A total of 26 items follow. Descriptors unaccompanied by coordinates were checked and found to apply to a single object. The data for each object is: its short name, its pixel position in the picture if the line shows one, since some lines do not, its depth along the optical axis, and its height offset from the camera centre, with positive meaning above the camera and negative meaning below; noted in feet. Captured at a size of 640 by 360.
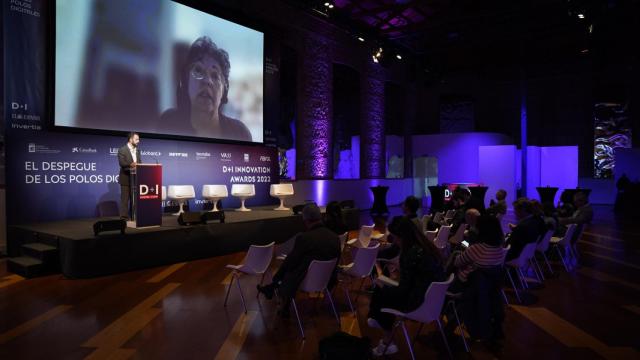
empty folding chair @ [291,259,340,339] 12.72 -2.76
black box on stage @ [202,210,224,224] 23.97 -1.97
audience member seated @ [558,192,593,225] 23.02 -1.58
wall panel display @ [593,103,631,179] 59.47 +6.24
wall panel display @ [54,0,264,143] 24.77 +6.94
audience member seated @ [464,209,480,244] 16.16 -1.45
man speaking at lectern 23.22 +0.72
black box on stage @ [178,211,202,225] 23.18 -2.00
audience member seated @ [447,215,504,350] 11.54 -2.62
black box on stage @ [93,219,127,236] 19.22 -2.01
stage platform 19.13 -2.99
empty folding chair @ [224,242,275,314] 14.36 -2.61
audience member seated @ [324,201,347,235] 16.86 -1.37
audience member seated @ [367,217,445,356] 10.75 -2.29
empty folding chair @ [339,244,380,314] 14.92 -2.81
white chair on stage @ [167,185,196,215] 28.02 -0.83
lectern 21.49 -0.74
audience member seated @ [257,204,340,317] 13.19 -2.29
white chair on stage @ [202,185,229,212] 30.12 -0.88
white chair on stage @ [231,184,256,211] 31.63 -0.78
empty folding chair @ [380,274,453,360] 9.93 -2.87
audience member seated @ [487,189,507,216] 20.19 -1.27
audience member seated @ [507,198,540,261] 16.76 -1.98
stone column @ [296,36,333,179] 42.88 +6.71
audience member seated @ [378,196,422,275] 16.28 -1.34
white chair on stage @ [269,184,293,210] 32.81 -0.79
